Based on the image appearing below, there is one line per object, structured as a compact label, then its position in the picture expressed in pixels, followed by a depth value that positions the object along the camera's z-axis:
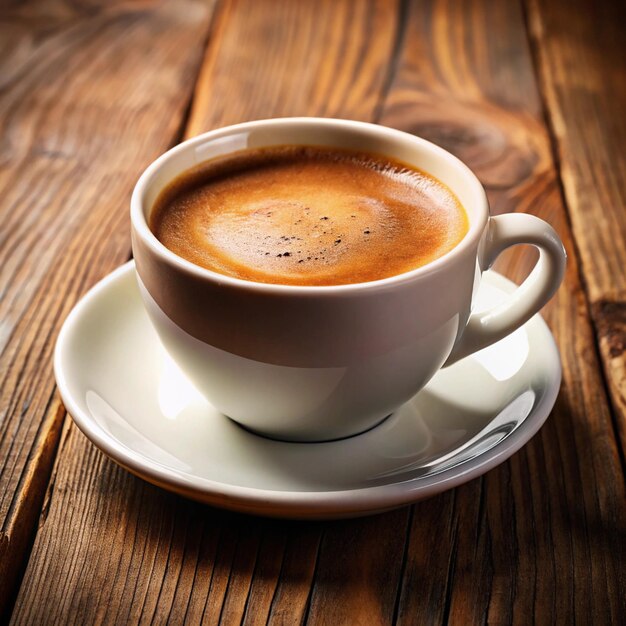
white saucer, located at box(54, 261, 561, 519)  0.31
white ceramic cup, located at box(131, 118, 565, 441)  0.31
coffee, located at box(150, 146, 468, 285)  0.33
